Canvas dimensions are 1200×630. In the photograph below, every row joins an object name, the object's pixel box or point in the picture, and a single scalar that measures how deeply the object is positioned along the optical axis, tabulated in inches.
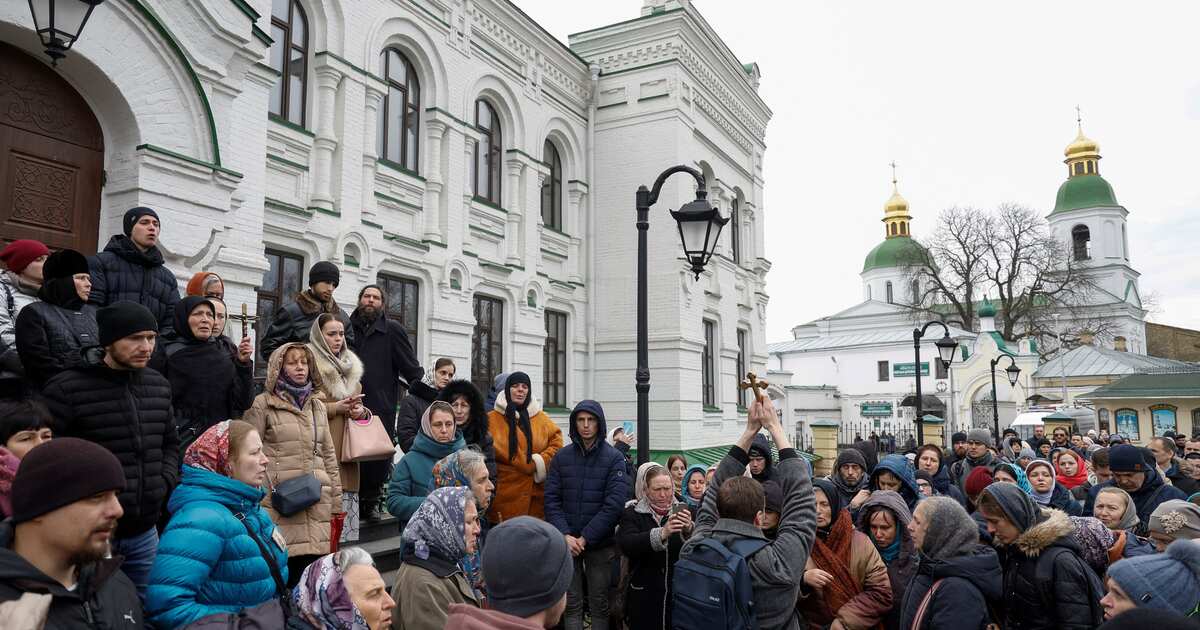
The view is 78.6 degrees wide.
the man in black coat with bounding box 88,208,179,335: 181.9
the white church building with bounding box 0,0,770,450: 259.0
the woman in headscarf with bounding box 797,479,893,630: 150.3
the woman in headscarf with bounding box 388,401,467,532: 184.5
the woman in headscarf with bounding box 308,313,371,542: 196.9
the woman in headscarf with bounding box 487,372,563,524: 217.8
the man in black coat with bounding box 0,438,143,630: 79.8
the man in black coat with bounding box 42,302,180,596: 122.6
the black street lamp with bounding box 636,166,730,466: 253.3
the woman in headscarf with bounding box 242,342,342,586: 157.4
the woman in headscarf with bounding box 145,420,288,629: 102.4
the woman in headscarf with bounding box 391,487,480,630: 117.4
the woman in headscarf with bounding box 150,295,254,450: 168.2
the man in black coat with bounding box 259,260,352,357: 220.1
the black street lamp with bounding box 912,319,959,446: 573.9
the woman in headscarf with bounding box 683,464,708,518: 226.8
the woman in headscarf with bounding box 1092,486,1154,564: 177.2
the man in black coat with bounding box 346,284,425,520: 251.6
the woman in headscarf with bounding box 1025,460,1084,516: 220.1
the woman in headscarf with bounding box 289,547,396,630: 104.2
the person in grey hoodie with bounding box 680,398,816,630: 133.2
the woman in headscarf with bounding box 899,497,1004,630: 127.7
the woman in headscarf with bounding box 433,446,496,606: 153.6
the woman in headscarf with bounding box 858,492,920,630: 160.4
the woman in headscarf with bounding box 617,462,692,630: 172.2
